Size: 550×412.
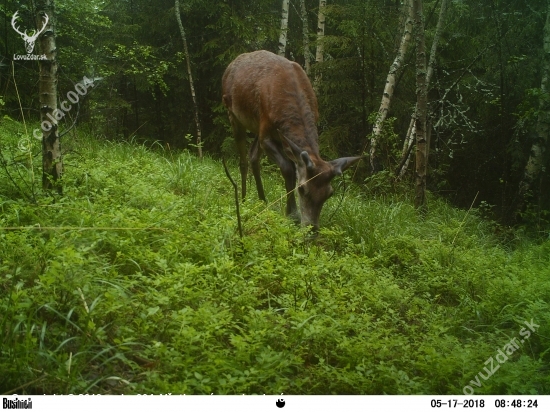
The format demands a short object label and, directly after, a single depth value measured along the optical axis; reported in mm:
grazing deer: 5664
